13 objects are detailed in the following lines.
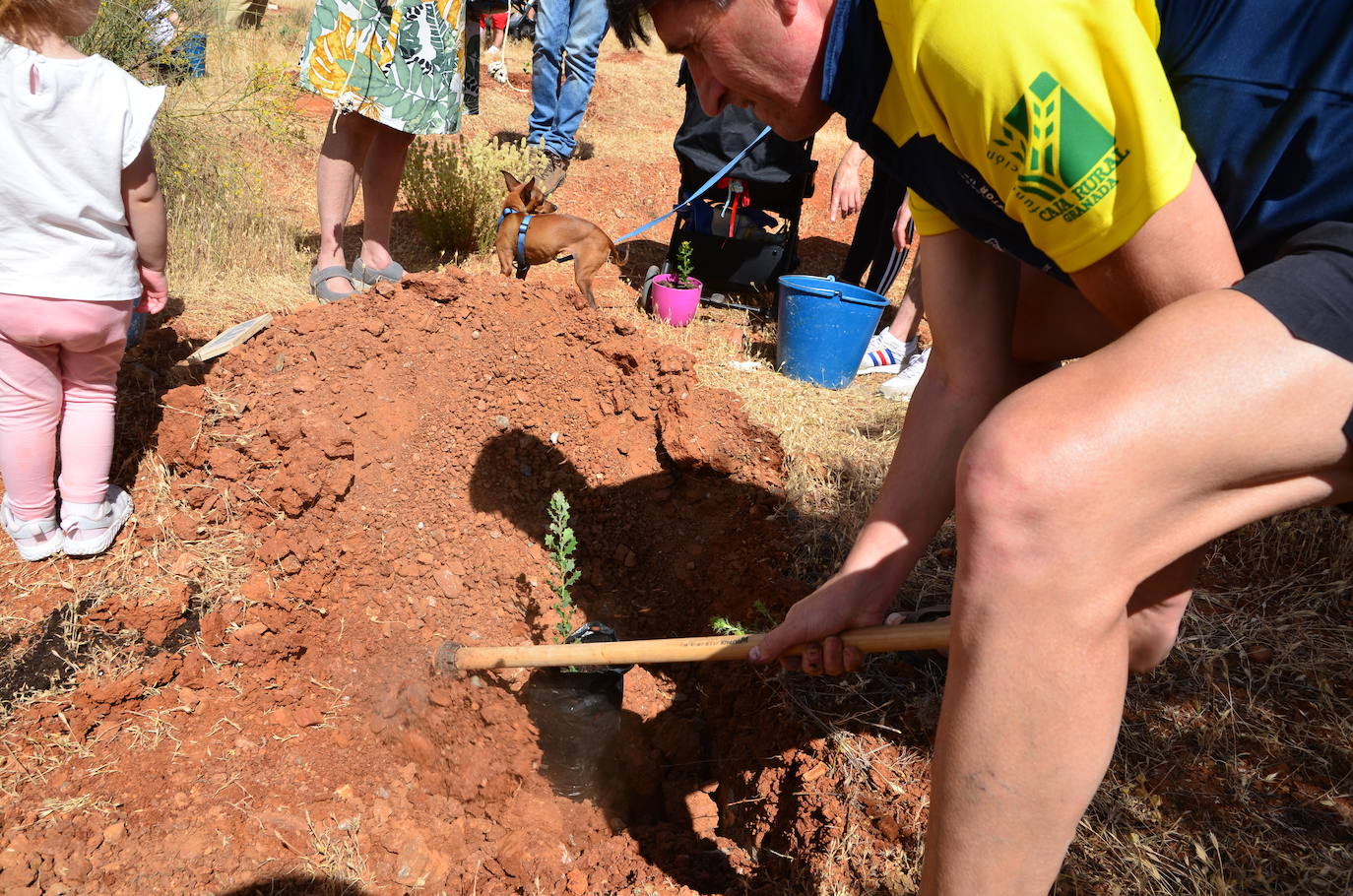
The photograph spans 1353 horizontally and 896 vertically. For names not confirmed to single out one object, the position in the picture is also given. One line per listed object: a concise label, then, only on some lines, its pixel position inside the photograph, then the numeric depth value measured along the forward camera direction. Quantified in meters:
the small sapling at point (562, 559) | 2.58
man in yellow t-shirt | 0.98
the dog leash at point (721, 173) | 4.97
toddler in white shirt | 2.27
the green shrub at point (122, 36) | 4.20
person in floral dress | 3.44
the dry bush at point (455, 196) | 5.25
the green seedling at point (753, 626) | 2.38
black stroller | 5.13
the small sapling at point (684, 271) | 5.04
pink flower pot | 4.91
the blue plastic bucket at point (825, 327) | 4.05
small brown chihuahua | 4.71
